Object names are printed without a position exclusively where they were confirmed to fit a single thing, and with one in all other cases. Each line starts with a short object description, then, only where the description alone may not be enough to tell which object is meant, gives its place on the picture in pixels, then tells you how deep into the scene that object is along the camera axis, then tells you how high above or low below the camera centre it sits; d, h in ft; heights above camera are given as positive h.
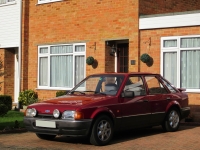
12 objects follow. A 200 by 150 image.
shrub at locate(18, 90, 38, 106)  60.68 -2.96
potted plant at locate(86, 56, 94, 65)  53.01 +1.88
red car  29.37 -2.34
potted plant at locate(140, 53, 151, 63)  47.60 +1.92
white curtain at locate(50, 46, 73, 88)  57.47 +1.01
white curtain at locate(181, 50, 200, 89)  45.57 +0.69
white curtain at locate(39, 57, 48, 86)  60.95 +0.63
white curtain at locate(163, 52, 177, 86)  47.16 +0.93
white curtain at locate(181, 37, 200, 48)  45.21 +3.49
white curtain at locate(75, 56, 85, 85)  55.98 +0.97
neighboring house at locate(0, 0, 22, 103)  63.67 +4.72
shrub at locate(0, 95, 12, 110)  56.23 -3.15
